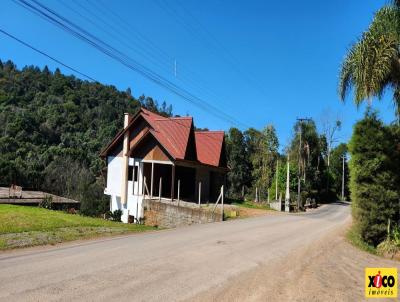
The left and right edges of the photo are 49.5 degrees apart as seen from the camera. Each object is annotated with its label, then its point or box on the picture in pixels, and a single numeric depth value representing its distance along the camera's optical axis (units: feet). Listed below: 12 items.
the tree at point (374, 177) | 48.14
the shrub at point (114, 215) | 100.75
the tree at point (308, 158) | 190.08
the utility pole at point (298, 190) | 148.33
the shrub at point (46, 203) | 93.08
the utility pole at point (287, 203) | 126.41
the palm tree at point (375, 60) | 47.37
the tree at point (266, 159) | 184.65
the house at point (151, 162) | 105.60
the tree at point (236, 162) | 222.28
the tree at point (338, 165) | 291.58
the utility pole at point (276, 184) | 160.04
